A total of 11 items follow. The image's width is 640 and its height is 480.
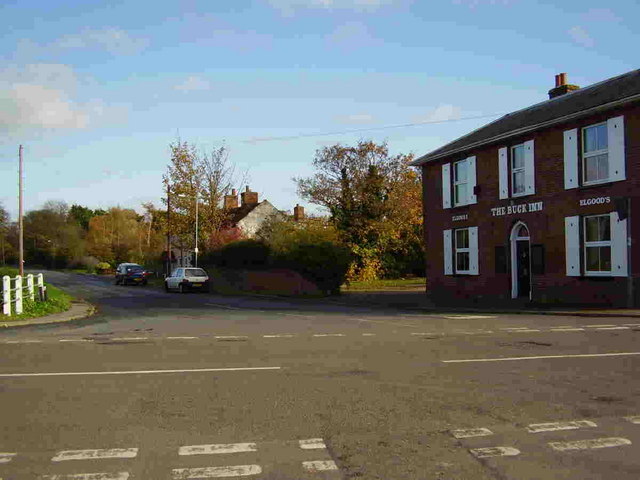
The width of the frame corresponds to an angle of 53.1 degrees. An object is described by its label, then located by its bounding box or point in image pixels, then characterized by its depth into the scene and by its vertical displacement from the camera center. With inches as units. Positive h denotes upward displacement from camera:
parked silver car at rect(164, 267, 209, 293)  1523.1 -63.4
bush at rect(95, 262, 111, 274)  3385.8 -71.6
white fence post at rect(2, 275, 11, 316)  771.3 -49.9
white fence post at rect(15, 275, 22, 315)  802.7 -51.0
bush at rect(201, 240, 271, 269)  1520.7 -4.7
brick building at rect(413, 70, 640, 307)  823.7 +70.3
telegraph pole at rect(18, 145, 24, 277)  1411.2 +112.6
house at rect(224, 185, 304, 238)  2768.2 +188.2
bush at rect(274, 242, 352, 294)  1326.3 -21.9
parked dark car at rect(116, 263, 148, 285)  2033.7 -67.2
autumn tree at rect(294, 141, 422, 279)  1847.9 +158.3
